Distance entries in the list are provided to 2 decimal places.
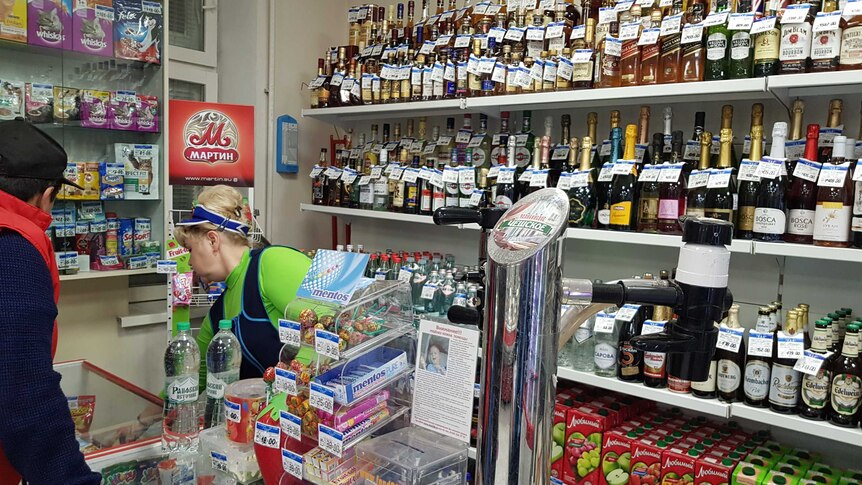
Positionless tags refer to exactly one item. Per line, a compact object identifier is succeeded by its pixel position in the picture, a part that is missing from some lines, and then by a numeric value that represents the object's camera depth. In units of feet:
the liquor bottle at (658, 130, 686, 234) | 7.15
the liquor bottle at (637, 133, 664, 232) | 7.40
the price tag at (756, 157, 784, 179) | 6.22
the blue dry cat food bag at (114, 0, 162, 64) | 9.87
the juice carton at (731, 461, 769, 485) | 6.03
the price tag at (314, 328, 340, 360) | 3.83
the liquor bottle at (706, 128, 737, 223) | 6.60
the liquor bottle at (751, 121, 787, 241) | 6.34
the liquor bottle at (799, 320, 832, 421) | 6.01
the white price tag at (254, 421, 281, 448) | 4.11
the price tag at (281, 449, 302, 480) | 3.94
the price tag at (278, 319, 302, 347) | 4.11
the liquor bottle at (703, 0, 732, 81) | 6.64
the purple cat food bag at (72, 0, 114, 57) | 9.49
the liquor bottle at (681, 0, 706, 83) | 6.85
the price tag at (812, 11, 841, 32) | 5.81
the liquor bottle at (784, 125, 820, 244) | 6.21
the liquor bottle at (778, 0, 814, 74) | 6.10
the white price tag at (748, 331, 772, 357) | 6.22
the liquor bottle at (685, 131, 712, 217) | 6.80
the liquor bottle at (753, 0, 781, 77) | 6.31
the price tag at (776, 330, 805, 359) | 6.13
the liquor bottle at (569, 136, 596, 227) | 7.96
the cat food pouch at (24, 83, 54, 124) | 9.14
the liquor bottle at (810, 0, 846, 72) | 5.97
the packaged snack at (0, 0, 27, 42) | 8.76
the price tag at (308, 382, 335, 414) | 3.70
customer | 4.32
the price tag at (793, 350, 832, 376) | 5.90
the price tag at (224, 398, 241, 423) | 4.50
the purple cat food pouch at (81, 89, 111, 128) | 9.67
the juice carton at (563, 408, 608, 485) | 7.22
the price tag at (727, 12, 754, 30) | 6.28
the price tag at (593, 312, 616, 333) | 7.07
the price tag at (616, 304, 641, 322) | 7.03
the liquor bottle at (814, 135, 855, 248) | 5.97
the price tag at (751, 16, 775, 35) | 6.15
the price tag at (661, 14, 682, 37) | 6.82
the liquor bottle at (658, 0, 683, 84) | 6.98
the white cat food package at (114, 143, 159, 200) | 10.05
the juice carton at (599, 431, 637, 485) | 6.98
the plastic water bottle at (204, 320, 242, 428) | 5.13
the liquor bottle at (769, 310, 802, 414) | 6.20
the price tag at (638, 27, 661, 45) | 6.91
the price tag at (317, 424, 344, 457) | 3.67
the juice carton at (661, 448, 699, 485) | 6.45
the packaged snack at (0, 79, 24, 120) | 8.82
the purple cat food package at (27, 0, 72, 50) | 9.05
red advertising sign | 10.16
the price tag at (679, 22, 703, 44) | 6.56
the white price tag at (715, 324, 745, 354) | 6.45
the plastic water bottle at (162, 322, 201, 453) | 5.08
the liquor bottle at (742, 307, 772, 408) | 6.36
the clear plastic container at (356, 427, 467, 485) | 3.49
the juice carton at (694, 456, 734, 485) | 6.23
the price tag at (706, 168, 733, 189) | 6.54
